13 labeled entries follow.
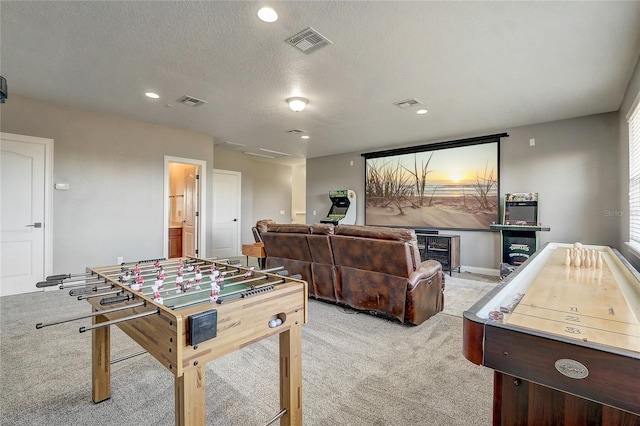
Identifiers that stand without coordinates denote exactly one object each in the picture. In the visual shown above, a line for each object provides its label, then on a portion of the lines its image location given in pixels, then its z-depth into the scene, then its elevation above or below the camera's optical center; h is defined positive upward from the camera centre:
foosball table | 1.06 -0.42
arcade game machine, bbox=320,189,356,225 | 7.05 +0.14
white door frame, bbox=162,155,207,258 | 5.73 +0.15
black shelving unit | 5.20 -0.63
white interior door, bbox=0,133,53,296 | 3.81 -0.01
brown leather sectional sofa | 2.79 -0.58
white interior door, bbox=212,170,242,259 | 7.22 -0.03
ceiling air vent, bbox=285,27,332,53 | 2.46 +1.47
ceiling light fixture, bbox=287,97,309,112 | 3.77 +1.39
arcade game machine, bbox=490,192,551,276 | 4.52 -0.19
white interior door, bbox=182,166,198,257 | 5.88 -0.01
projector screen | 5.38 +0.57
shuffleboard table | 0.74 -0.37
